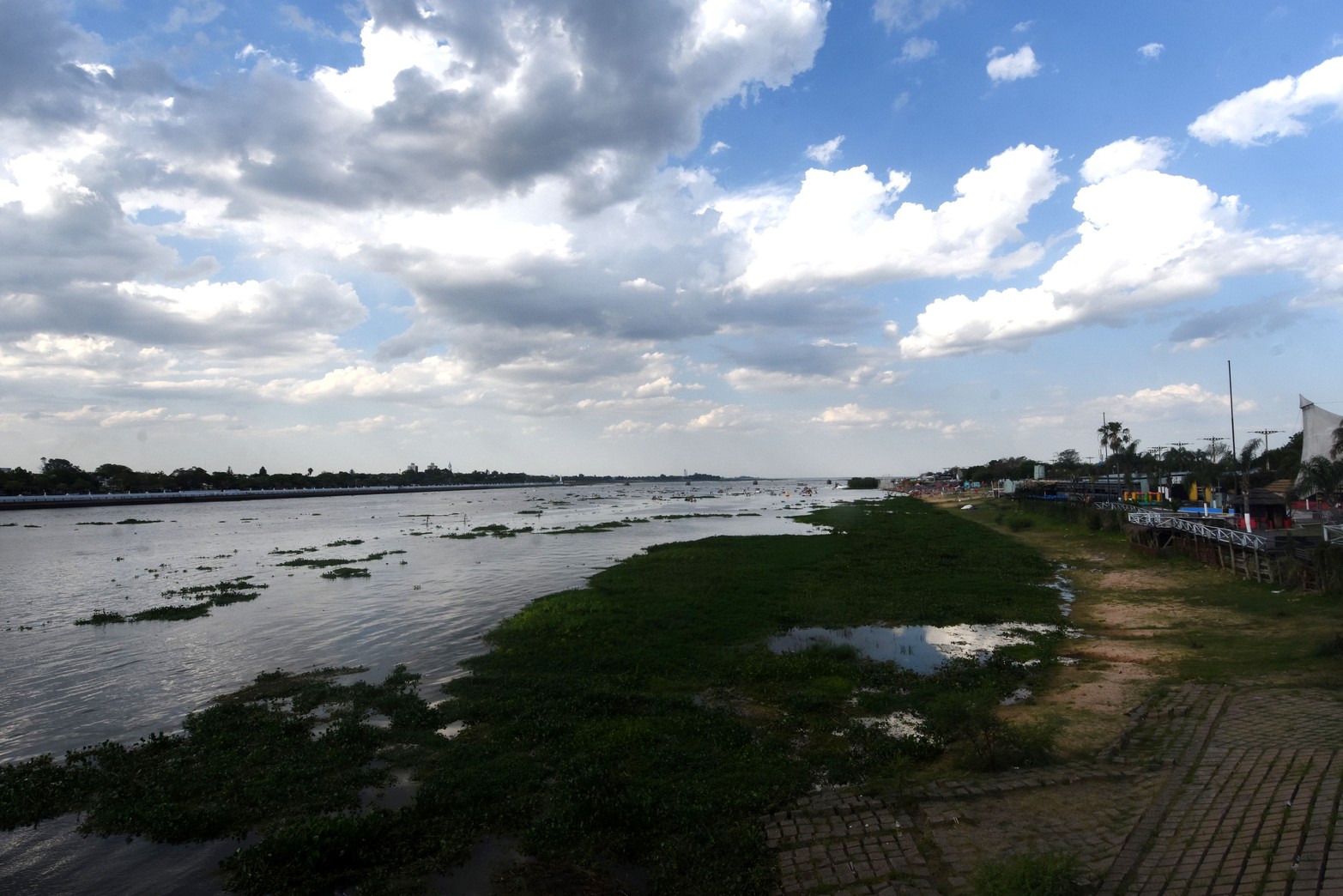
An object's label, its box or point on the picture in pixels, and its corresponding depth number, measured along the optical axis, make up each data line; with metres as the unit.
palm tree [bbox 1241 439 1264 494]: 60.53
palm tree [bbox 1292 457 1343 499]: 40.03
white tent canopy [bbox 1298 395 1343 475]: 50.50
